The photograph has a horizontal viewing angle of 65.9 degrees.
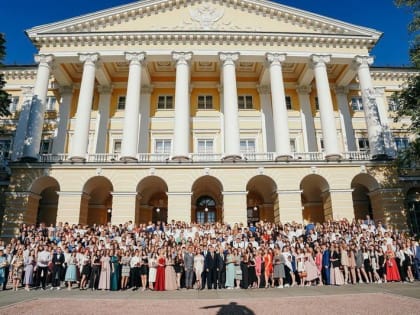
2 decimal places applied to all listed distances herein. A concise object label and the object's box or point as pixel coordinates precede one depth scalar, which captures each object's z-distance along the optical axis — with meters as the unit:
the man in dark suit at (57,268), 13.86
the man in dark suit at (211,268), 13.41
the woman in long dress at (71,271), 13.56
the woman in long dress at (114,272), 13.32
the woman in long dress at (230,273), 13.42
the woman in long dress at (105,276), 13.17
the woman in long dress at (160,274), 13.14
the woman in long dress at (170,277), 13.15
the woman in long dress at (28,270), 13.43
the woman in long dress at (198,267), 13.35
